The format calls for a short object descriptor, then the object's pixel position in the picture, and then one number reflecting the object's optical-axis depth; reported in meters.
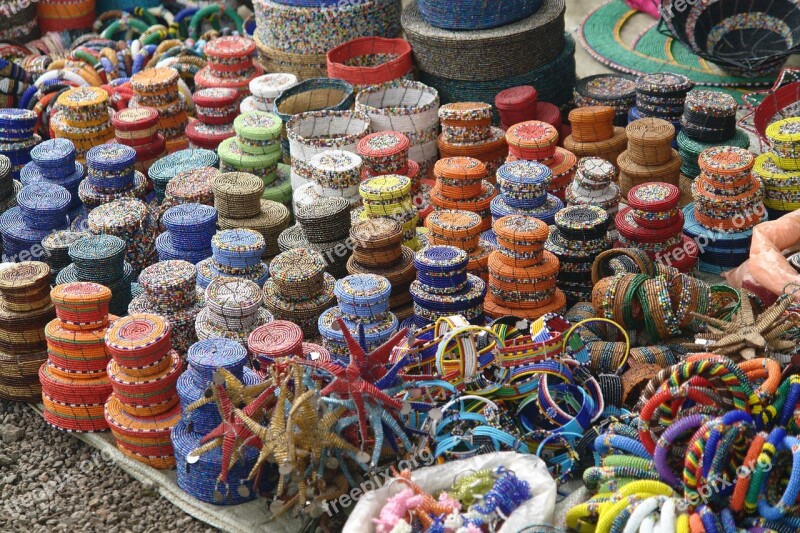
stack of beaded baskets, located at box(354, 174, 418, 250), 5.92
